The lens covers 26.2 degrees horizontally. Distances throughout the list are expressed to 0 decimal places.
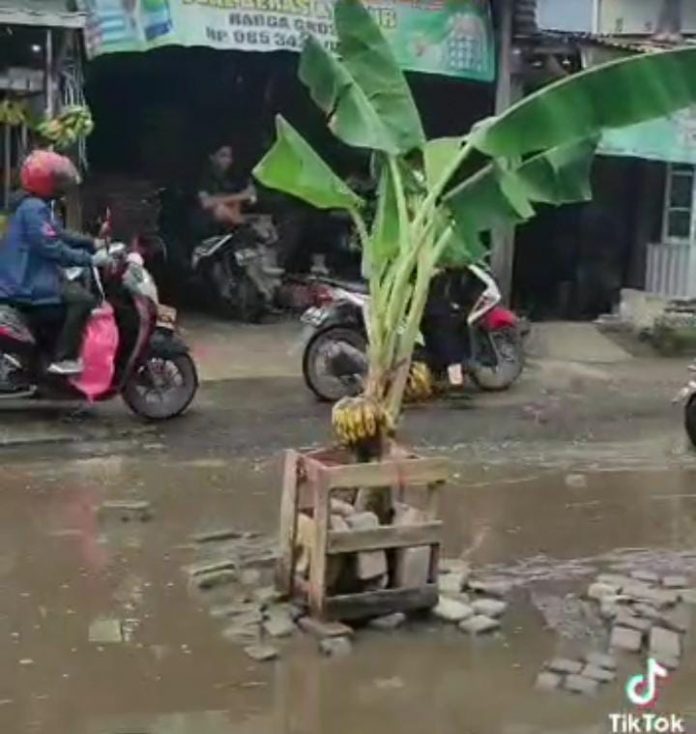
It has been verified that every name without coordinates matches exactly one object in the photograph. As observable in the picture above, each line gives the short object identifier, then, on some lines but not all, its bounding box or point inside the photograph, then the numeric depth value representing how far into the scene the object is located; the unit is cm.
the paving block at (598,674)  577
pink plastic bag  971
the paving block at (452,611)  642
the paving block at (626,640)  612
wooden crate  623
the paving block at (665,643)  609
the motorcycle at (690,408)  994
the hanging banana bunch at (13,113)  1194
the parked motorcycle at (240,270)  1426
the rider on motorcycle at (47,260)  953
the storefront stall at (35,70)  1162
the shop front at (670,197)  1420
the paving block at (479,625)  632
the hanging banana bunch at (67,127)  1144
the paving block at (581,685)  567
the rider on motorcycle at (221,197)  1441
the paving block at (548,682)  572
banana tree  656
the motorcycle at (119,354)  970
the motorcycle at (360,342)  1098
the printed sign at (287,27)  1241
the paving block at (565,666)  584
